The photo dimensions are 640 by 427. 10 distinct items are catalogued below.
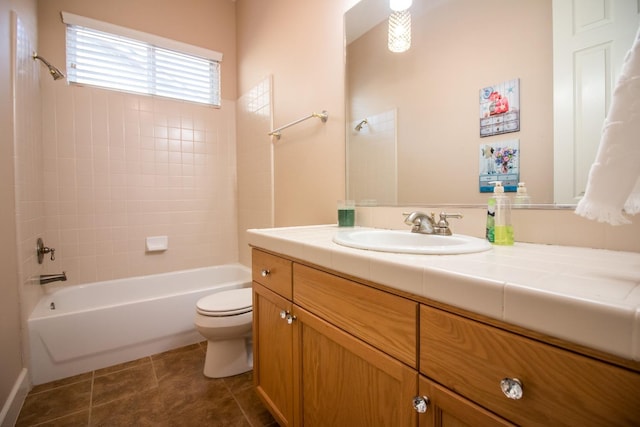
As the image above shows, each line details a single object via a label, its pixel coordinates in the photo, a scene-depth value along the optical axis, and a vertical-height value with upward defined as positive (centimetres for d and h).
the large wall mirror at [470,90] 81 +41
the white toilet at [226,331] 157 -66
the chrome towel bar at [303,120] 167 +56
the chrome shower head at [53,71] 181 +90
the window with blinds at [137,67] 218 +121
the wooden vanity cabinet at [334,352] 64 -41
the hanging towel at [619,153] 44 +8
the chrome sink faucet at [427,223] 104 -6
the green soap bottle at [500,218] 88 -4
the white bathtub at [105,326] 165 -71
